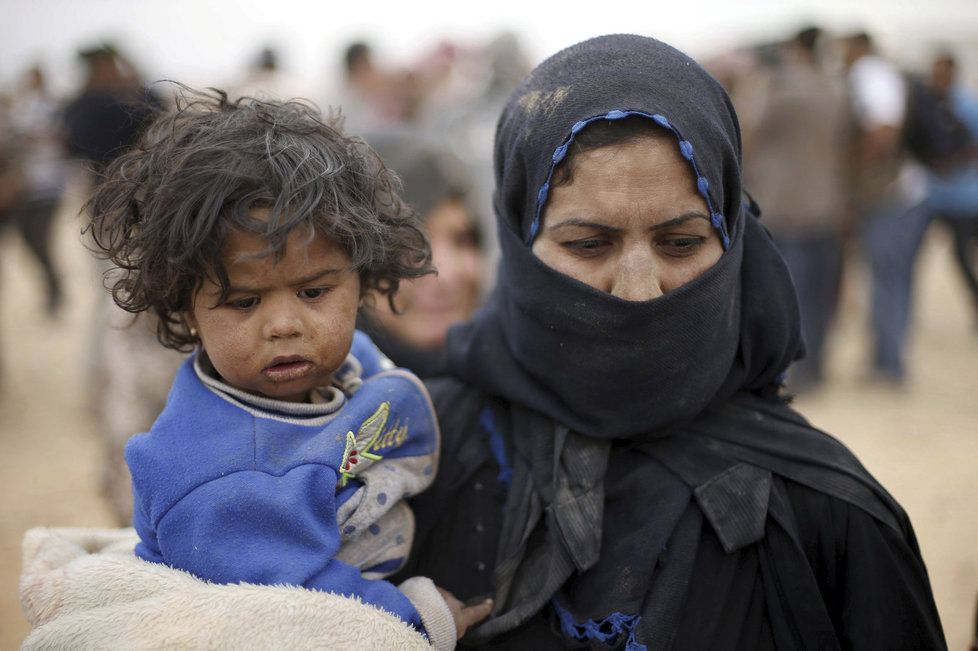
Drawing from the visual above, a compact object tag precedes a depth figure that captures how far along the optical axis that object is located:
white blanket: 1.57
